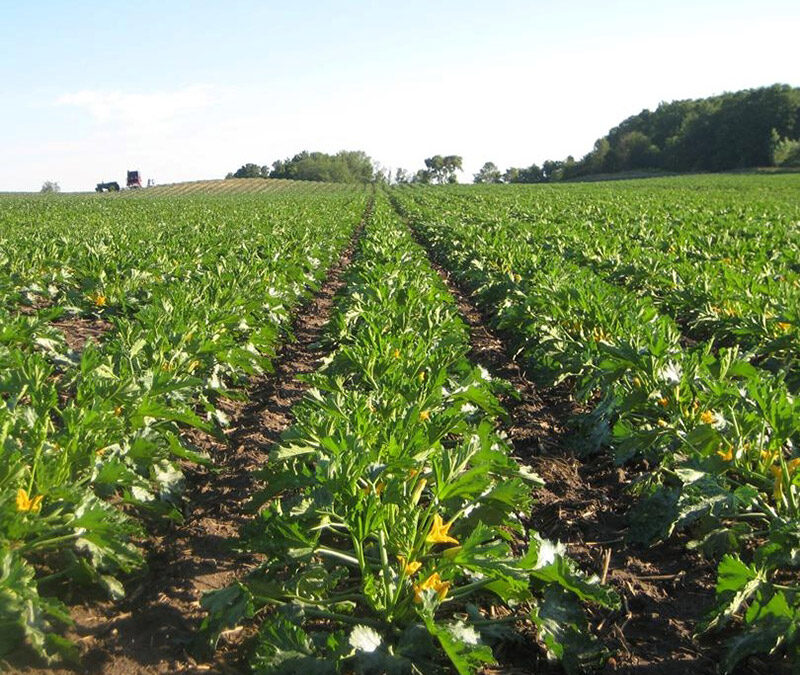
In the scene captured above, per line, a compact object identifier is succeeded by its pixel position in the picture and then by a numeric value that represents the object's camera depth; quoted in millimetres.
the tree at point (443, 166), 123875
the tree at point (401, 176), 141875
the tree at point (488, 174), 133875
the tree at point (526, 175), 102488
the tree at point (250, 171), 123375
